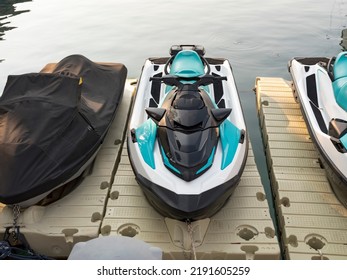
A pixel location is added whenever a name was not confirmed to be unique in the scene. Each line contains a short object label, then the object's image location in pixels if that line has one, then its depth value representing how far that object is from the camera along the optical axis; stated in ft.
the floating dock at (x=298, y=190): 11.68
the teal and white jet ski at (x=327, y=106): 12.94
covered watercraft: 12.00
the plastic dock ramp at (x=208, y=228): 11.51
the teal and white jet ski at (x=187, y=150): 11.59
